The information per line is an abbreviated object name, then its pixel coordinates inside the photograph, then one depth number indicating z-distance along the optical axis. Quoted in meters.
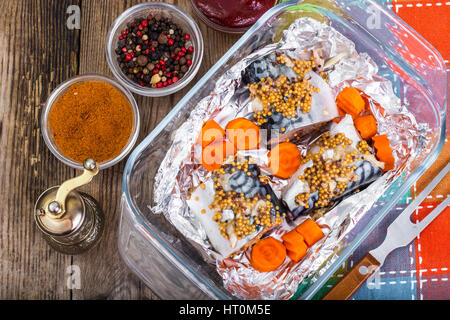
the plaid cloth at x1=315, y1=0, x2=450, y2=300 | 0.63
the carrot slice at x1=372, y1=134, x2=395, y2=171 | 0.61
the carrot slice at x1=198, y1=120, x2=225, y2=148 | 0.60
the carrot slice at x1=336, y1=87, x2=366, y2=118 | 0.61
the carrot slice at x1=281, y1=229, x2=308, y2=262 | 0.60
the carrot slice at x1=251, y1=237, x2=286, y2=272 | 0.60
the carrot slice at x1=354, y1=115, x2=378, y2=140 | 0.61
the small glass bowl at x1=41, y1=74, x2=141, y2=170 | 0.61
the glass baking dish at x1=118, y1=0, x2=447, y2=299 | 0.59
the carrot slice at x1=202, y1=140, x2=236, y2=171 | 0.60
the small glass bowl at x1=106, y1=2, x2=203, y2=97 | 0.62
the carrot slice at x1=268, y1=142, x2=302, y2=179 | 0.61
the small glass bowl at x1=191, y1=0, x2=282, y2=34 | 0.64
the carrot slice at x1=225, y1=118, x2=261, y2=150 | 0.60
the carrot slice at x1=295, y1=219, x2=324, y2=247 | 0.60
